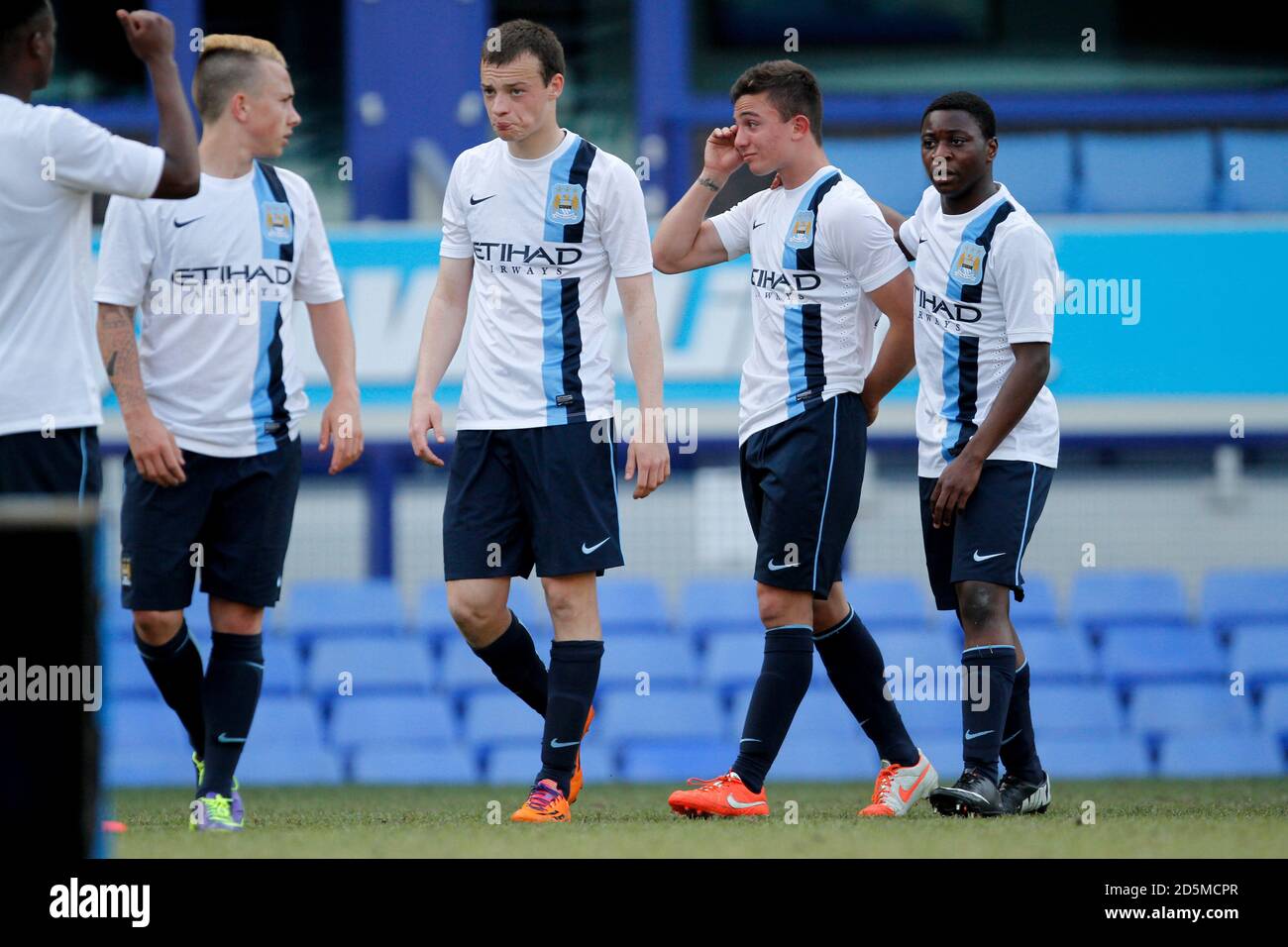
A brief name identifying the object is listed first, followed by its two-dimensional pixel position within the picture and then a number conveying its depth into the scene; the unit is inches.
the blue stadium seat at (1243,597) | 809.5
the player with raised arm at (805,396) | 380.2
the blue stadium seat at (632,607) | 776.3
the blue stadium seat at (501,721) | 718.5
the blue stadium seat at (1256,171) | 830.5
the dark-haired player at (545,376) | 381.1
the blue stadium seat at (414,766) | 693.9
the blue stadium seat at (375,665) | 744.3
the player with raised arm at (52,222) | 327.9
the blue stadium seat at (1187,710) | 755.4
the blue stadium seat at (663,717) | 727.7
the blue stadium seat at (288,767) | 689.6
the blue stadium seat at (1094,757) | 709.9
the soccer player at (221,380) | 373.4
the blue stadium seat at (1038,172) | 817.5
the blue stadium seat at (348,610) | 769.6
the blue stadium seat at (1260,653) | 771.4
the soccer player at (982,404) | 372.5
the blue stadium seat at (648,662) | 743.7
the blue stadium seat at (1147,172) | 824.9
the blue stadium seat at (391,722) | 715.4
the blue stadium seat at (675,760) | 711.1
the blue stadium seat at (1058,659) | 765.9
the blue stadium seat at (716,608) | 782.5
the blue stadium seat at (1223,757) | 722.8
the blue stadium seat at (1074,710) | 737.0
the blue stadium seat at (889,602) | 772.0
